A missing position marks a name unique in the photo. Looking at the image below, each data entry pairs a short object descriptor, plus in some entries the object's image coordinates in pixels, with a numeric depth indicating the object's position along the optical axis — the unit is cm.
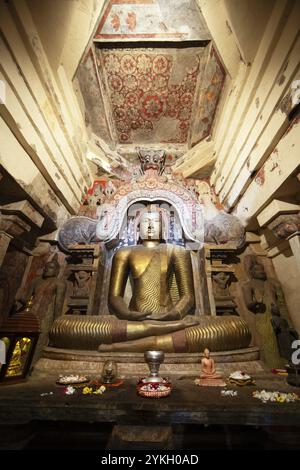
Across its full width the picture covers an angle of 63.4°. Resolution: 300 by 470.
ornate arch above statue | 448
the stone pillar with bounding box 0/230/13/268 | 365
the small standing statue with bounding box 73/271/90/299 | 414
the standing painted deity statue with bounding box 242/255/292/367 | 369
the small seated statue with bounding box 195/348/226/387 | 230
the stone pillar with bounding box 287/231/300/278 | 346
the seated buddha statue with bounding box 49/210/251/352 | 310
